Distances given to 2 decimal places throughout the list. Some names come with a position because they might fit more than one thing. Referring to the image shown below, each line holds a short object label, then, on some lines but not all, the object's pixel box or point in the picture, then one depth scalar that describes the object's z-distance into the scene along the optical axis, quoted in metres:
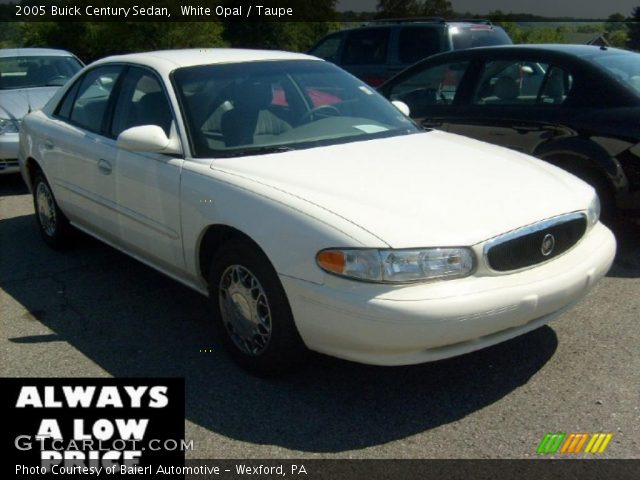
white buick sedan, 3.28
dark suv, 10.98
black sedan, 5.39
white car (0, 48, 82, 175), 8.42
